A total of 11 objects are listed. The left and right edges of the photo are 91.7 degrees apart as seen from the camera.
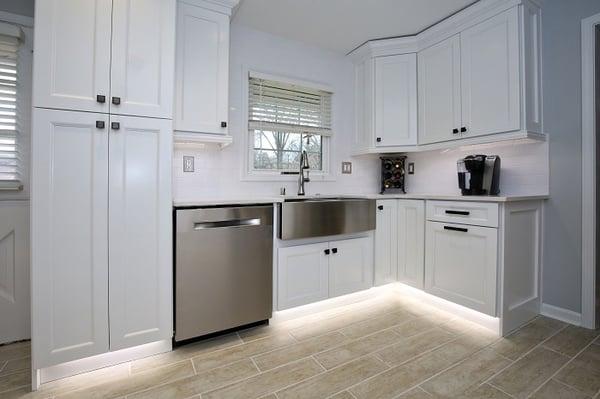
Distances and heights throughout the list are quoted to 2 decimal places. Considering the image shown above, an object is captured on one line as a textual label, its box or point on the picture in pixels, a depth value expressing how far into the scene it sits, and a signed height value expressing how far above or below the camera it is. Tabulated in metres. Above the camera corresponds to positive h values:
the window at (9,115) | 1.90 +0.56
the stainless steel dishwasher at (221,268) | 1.77 -0.43
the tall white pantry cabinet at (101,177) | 1.46 +0.13
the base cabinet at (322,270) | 2.19 -0.55
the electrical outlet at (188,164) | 2.37 +0.31
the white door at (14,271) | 1.92 -0.48
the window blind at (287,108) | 2.69 +0.92
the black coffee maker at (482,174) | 2.31 +0.23
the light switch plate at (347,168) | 3.14 +0.37
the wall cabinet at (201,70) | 2.02 +0.94
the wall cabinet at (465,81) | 2.13 +1.04
